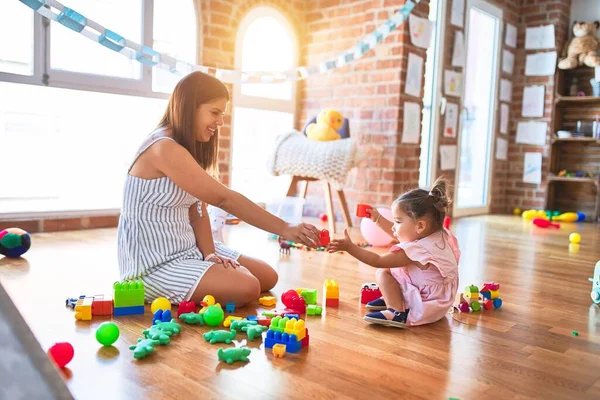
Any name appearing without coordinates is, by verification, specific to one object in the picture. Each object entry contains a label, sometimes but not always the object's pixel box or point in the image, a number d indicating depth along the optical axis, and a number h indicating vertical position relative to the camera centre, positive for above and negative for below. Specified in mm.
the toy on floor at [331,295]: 1929 -482
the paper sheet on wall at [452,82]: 4668 +644
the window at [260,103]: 4098 +364
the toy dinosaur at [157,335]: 1454 -493
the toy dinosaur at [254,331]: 1533 -492
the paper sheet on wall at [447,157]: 4707 +15
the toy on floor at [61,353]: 1267 -474
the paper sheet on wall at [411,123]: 4020 +247
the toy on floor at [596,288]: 2104 -458
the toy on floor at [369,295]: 1988 -490
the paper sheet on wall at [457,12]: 4621 +1216
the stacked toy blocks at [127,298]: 1712 -466
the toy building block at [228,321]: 1649 -500
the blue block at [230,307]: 1797 -501
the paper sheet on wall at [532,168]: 5609 -53
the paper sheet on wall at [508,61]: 5582 +1005
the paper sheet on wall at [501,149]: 5656 +126
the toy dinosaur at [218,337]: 1497 -499
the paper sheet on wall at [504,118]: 5645 +435
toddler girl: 1773 -338
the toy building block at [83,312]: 1643 -489
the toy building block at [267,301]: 1910 -507
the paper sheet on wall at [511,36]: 5566 +1250
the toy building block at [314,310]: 1817 -505
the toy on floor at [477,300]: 1957 -495
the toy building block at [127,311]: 1711 -504
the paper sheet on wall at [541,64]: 5535 +984
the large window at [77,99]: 3041 +259
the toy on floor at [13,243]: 2402 -438
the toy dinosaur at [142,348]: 1347 -490
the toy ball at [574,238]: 3686 -480
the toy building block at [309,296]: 1935 -489
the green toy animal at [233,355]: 1350 -492
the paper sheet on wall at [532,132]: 5590 +306
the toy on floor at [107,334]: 1409 -473
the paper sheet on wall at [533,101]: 5598 +613
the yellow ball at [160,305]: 1738 -488
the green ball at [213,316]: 1634 -483
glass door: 5172 +486
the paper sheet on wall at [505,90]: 5609 +718
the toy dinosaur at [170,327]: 1532 -492
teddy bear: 5281 +1109
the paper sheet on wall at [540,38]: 5543 +1244
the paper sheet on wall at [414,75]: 3979 +589
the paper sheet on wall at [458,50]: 4691 +918
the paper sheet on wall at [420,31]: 3936 +900
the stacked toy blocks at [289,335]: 1453 -477
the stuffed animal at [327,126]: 3643 +179
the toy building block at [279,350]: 1415 -497
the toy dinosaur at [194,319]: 1646 -497
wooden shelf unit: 5516 +116
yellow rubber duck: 1761 -476
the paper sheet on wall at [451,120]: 4738 +329
